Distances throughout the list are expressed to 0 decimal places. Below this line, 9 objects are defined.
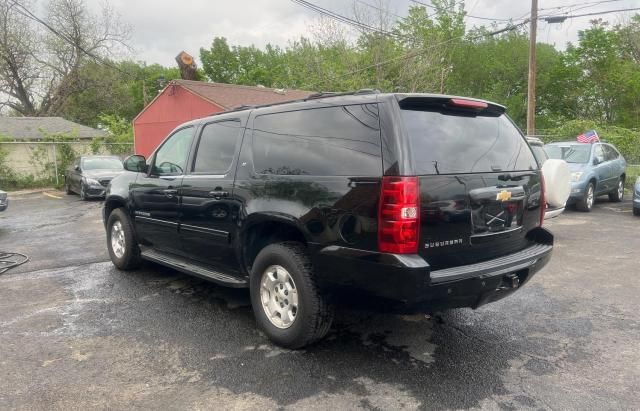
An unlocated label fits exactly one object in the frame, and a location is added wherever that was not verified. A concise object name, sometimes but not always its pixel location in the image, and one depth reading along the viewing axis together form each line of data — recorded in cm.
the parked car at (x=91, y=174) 1552
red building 2017
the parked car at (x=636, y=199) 1020
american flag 1340
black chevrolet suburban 306
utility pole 1616
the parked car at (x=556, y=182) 601
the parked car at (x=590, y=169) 1080
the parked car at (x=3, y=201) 978
